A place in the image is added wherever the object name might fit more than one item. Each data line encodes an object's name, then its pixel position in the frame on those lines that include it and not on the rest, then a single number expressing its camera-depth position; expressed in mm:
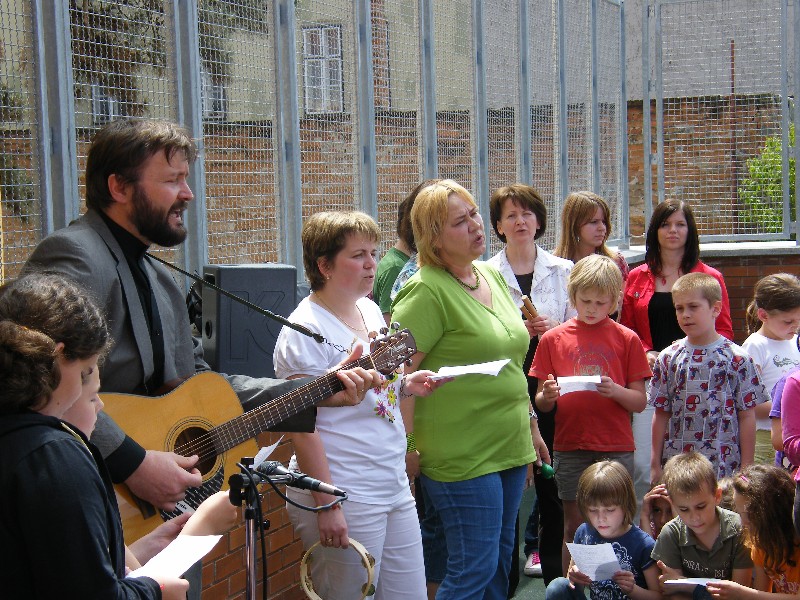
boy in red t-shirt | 5555
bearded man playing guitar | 3148
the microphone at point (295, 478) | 3047
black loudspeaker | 4535
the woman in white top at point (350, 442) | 3967
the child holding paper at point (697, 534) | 4707
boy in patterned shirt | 5449
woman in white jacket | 6035
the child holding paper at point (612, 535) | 4832
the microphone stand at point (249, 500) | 2898
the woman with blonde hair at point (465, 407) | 4414
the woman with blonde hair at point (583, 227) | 6883
